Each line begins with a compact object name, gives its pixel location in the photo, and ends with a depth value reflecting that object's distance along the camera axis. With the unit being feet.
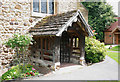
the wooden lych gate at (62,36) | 21.09
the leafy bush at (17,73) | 20.00
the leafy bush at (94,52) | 27.48
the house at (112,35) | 92.76
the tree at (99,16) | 90.38
